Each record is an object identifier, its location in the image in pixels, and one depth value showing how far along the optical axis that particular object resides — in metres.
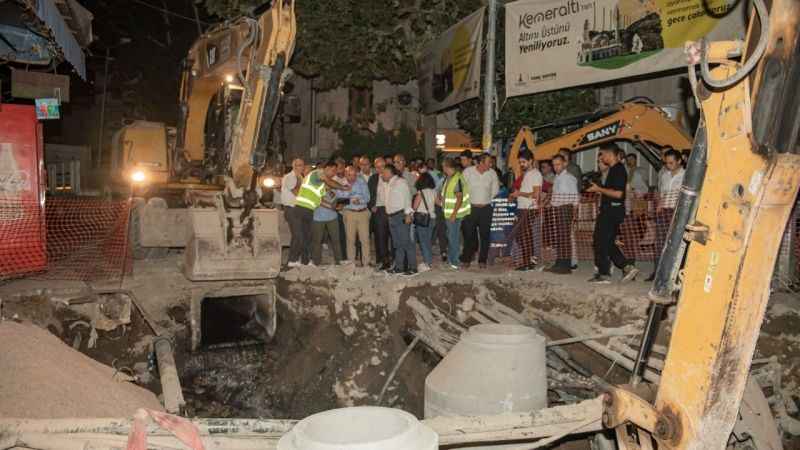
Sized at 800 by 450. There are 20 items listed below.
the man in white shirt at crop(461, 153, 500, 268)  9.76
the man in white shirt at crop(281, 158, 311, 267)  9.87
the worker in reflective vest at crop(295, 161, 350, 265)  9.67
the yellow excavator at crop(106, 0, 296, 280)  7.89
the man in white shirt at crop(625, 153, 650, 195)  11.25
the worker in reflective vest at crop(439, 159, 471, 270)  9.70
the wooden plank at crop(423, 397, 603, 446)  3.57
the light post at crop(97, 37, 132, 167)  24.80
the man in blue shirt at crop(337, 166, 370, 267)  10.02
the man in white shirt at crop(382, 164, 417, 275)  9.62
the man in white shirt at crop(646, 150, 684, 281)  8.66
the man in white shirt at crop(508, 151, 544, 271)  9.60
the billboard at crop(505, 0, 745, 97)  9.57
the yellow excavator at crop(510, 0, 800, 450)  2.42
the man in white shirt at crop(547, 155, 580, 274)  9.14
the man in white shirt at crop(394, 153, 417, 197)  10.10
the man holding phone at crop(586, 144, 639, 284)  8.09
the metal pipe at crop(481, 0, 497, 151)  12.24
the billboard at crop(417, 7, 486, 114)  13.91
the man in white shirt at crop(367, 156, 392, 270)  10.19
